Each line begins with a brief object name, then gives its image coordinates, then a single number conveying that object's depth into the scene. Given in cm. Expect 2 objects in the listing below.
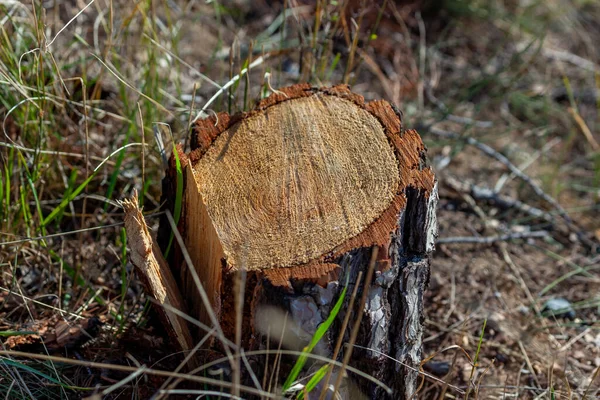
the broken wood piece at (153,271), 155
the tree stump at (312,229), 151
